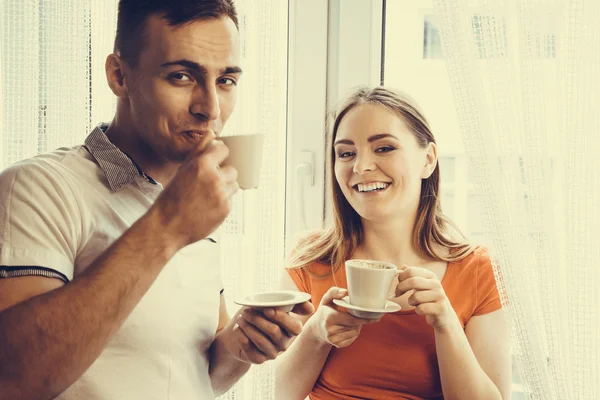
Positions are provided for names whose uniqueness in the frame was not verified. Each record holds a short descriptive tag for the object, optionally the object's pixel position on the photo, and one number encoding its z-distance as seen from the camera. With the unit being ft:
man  2.72
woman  4.52
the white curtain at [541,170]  4.63
